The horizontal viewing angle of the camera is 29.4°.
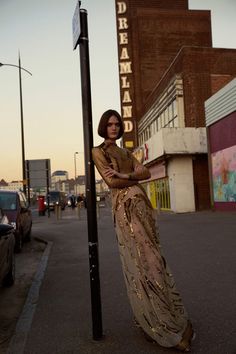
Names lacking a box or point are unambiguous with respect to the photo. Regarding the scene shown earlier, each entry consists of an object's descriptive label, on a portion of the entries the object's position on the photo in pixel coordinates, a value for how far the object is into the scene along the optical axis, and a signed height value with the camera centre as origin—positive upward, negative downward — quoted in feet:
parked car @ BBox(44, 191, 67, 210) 166.20 +3.42
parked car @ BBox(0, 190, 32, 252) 37.24 -0.29
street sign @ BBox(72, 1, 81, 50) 13.60 +5.61
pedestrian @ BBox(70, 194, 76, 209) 175.55 +1.71
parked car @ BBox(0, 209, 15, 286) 16.80 -2.04
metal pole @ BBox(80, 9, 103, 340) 13.00 +0.70
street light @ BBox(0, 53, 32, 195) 98.99 +14.50
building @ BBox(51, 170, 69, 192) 541.83 +41.37
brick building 85.49 +24.46
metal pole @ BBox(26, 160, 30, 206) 115.70 +8.93
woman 11.87 -1.50
